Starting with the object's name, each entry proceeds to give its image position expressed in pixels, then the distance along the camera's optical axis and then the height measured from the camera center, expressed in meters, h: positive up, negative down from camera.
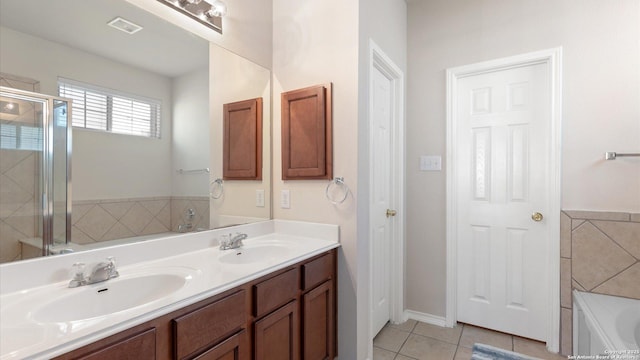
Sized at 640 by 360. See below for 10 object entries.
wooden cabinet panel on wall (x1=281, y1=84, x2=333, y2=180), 1.84 +0.29
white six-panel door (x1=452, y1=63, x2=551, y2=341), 2.18 -0.15
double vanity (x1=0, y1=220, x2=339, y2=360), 0.78 -0.40
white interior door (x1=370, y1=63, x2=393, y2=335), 2.20 -0.14
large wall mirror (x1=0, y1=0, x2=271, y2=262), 1.06 +0.29
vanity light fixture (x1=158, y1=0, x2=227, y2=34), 1.55 +0.90
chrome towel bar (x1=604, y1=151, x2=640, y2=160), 1.85 +0.15
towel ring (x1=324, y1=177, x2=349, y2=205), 1.80 -0.06
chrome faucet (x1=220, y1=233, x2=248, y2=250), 1.63 -0.34
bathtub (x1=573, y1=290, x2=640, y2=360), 1.40 -0.78
